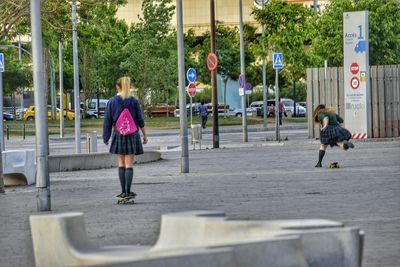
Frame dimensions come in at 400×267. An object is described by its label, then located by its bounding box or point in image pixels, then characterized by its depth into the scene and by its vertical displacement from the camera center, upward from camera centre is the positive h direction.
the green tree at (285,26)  68.44 +3.08
